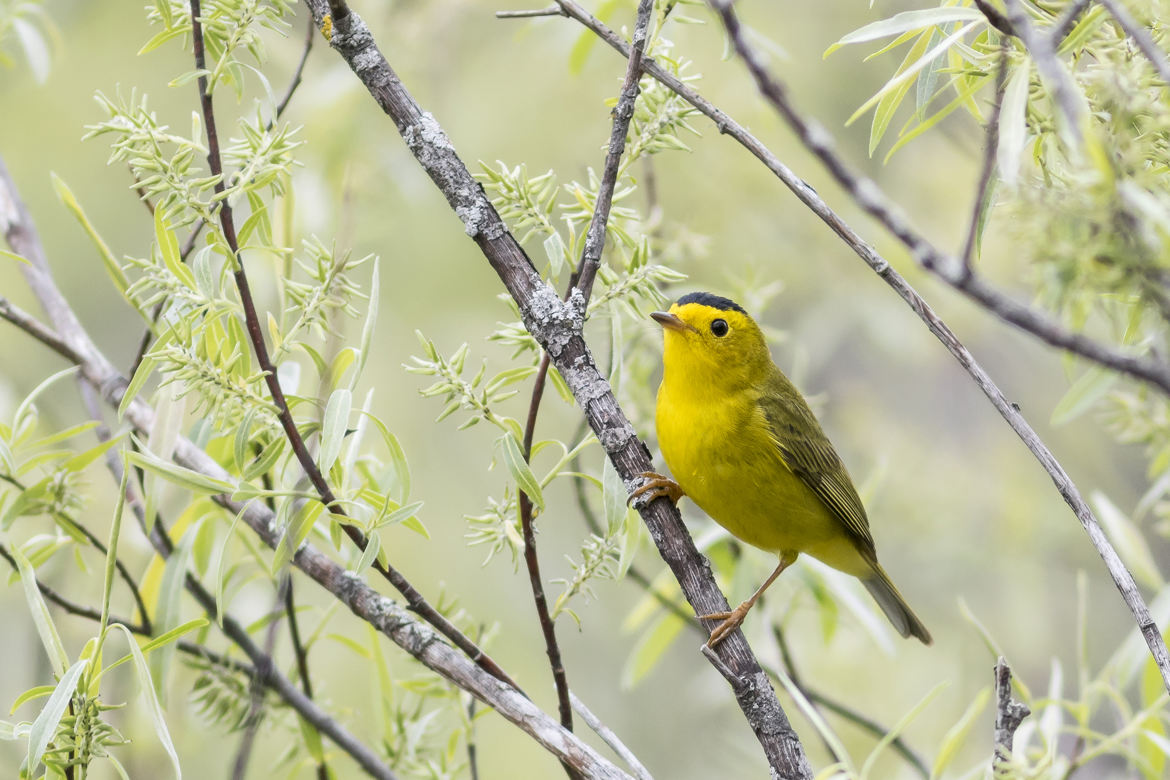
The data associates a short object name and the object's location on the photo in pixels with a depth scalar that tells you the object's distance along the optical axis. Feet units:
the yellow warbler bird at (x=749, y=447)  16.34
